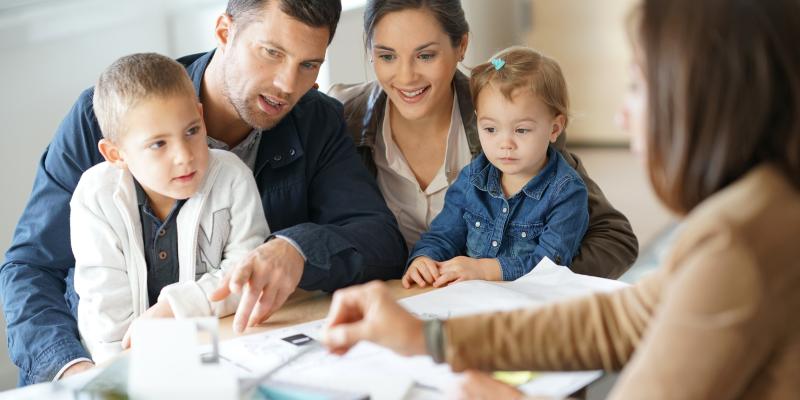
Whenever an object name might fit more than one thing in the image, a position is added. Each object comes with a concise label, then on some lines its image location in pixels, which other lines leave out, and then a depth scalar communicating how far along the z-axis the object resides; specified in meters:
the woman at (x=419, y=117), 2.21
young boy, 1.89
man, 1.92
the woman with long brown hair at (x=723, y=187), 1.25
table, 1.81
